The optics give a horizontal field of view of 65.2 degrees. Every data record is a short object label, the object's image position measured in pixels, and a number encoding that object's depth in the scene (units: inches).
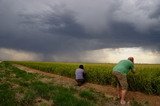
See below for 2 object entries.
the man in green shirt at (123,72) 244.8
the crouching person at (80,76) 327.6
